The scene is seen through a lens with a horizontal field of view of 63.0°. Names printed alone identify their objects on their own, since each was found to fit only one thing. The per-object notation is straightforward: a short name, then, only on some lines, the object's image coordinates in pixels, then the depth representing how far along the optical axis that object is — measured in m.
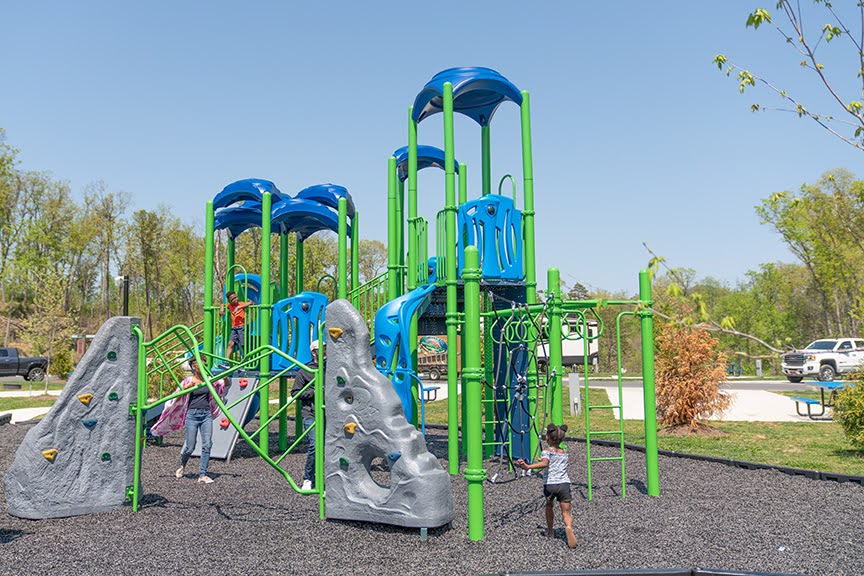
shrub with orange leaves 13.31
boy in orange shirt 11.60
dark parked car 30.33
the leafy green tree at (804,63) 3.52
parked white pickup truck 26.50
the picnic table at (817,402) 14.30
